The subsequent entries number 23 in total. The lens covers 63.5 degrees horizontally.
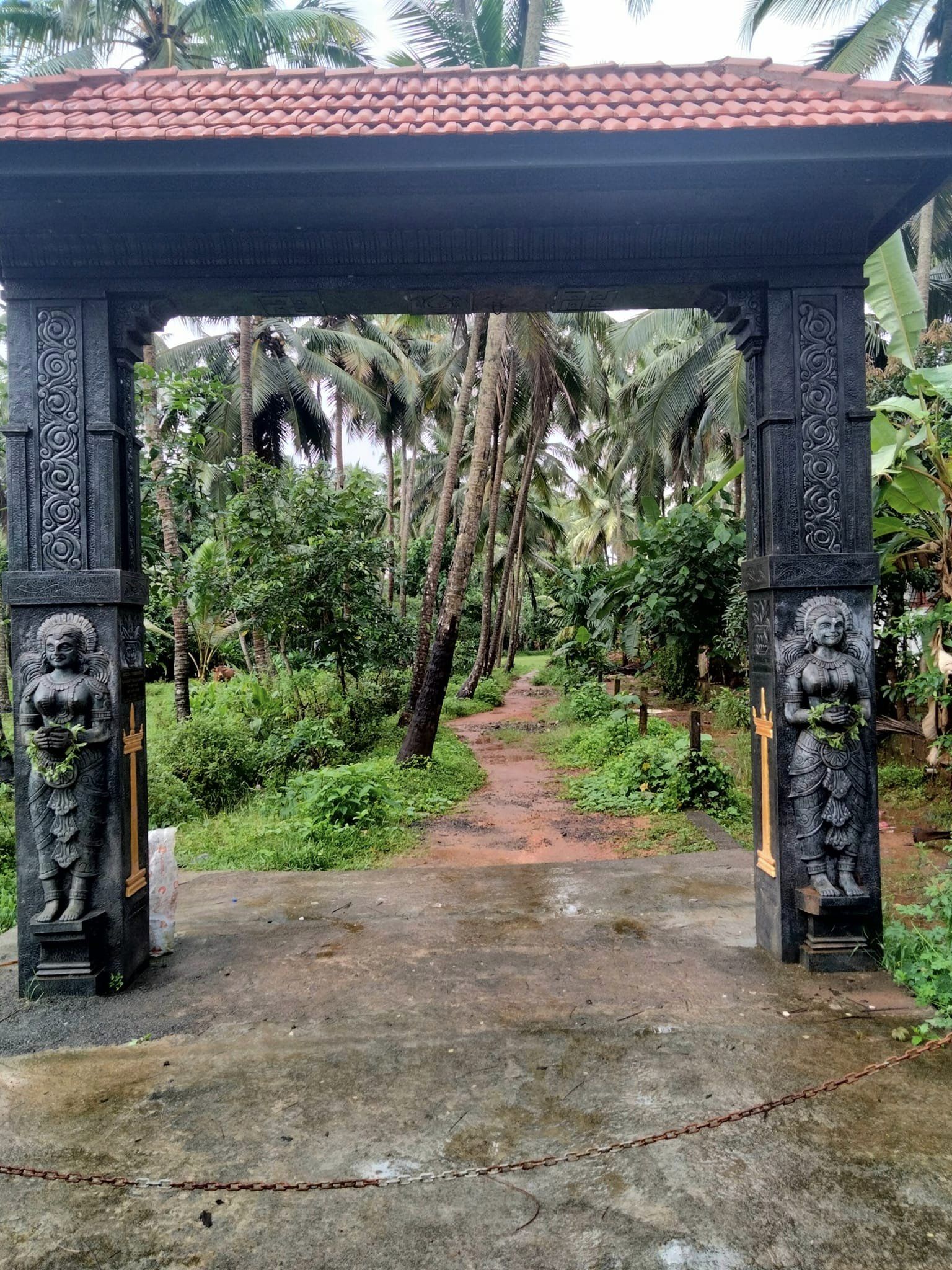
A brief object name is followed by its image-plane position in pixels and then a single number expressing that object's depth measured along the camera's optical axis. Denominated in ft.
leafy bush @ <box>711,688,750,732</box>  39.47
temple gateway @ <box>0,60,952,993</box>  11.84
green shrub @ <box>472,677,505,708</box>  63.82
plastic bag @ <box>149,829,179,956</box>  14.06
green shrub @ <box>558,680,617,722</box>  47.24
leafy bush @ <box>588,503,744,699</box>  42.09
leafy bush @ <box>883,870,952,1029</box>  11.40
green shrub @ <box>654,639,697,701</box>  50.85
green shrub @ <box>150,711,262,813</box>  30.17
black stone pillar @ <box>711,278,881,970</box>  12.66
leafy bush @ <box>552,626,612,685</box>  61.98
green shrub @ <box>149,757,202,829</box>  27.37
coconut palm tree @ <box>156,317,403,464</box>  64.28
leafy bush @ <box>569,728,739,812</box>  26.71
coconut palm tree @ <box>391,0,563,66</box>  37.06
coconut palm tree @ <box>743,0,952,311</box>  36.96
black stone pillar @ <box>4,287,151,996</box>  12.42
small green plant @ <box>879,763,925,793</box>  26.27
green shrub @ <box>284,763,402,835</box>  24.97
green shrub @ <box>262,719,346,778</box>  32.48
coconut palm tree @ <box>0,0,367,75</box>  40.04
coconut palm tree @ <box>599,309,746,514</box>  55.26
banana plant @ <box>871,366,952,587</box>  18.31
